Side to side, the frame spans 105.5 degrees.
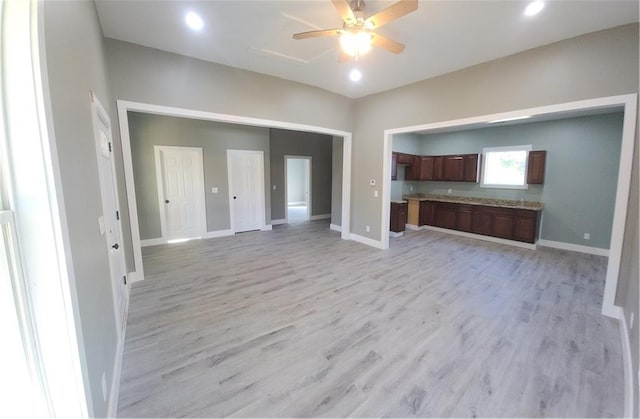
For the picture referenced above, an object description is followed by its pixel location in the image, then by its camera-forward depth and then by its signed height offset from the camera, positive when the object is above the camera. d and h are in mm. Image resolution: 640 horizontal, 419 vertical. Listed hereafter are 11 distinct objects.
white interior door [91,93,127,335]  2032 -275
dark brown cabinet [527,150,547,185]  5273 +287
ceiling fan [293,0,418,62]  2001 +1418
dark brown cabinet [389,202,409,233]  6120 -901
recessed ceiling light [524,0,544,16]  2271 +1638
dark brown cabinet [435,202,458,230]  6418 -935
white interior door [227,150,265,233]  6020 -198
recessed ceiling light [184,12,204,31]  2543 +1739
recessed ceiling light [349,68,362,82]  3869 +1737
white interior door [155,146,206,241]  5211 -202
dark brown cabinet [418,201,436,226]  6832 -923
